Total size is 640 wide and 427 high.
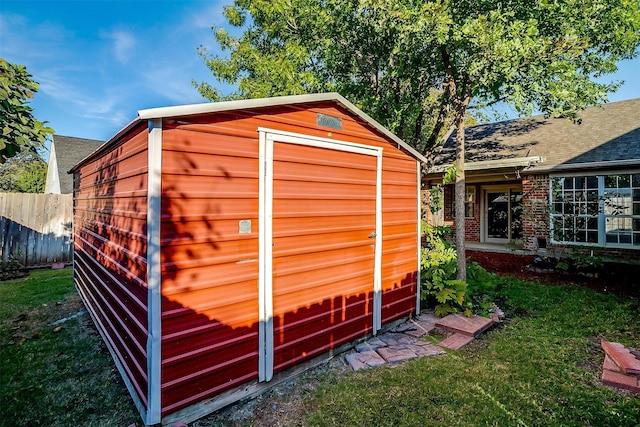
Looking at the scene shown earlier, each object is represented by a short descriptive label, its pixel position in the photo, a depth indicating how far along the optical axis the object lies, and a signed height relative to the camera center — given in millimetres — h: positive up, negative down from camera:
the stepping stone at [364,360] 3575 -1663
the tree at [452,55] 4777 +2939
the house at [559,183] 7996 +1004
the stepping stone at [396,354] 3725 -1654
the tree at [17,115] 2336 +738
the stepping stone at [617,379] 3062 -1589
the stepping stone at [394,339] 4152 -1641
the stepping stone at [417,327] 4461 -1616
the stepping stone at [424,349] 3877 -1648
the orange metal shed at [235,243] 2533 -289
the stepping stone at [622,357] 3262 -1508
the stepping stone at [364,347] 3979 -1653
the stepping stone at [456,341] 4042 -1620
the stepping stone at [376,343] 4094 -1648
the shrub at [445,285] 5027 -1153
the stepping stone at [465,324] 4363 -1526
